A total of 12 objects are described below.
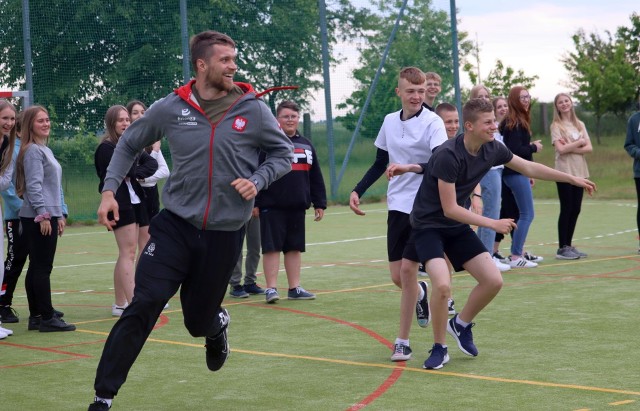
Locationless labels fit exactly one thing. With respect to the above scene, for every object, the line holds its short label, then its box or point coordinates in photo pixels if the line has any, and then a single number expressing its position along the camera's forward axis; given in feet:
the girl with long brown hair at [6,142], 28.89
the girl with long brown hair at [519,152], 41.96
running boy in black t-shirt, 23.39
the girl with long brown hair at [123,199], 31.58
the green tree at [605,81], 139.13
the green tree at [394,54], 85.40
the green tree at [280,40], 82.79
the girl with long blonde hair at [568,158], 44.47
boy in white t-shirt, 27.25
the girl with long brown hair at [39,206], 29.07
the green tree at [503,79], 150.61
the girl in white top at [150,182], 32.96
